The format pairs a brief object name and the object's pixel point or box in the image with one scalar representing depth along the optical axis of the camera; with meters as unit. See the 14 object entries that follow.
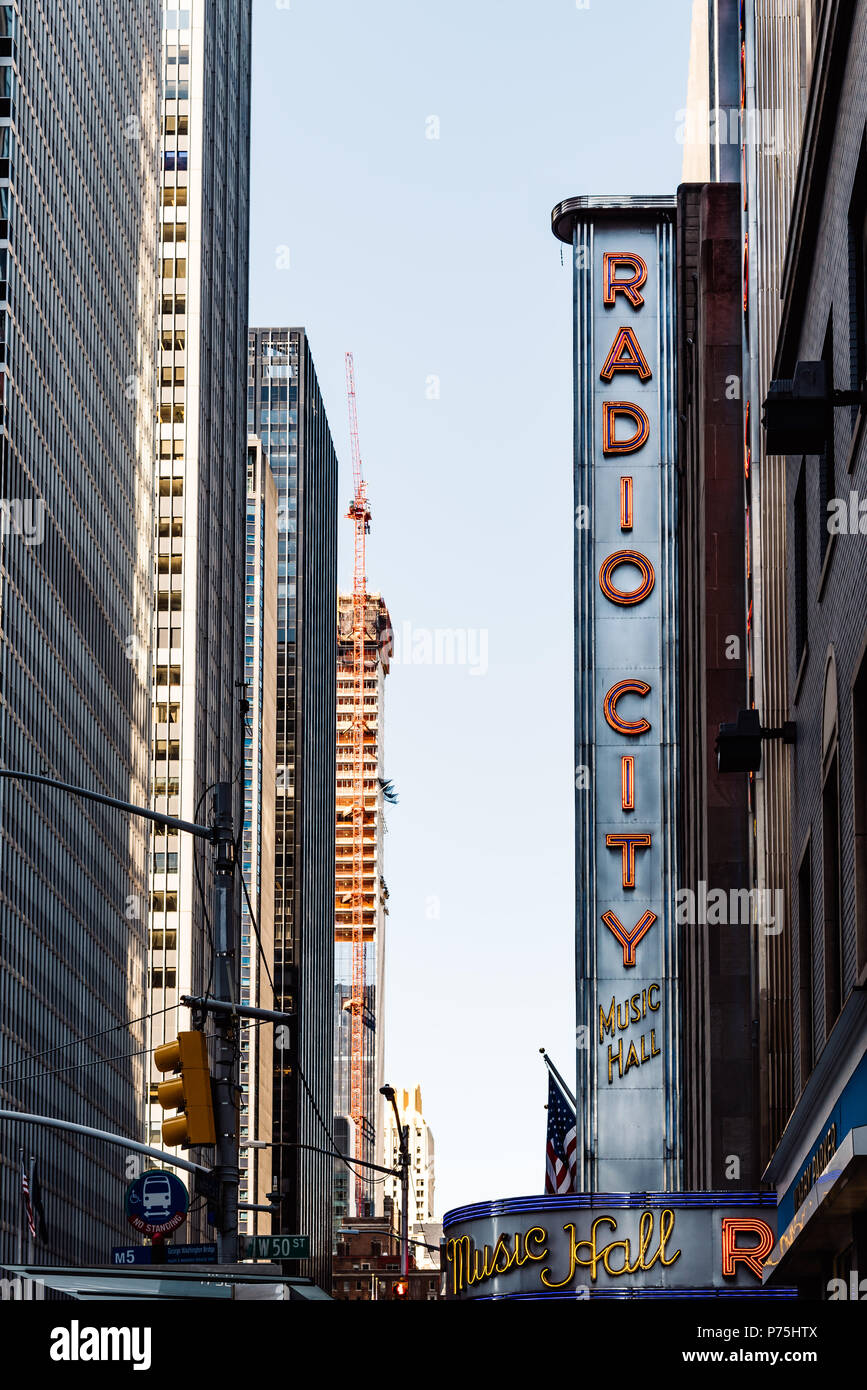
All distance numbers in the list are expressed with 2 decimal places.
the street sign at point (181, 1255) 26.27
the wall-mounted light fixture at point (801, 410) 22.48
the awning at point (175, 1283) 17.34
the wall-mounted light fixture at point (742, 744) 33.31
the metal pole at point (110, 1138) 25.40
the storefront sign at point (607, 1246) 38.53
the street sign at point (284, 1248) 31.58
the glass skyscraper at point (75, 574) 108.62
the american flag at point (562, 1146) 53.72
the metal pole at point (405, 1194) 61.98
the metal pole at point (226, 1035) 25.30
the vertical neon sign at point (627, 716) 58.78
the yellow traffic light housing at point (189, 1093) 23.38
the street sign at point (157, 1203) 27.20
